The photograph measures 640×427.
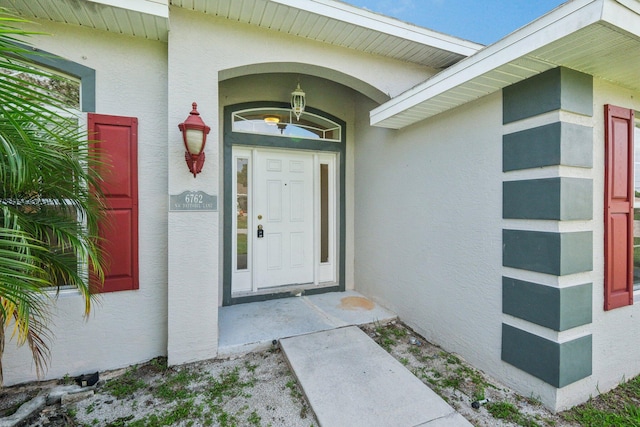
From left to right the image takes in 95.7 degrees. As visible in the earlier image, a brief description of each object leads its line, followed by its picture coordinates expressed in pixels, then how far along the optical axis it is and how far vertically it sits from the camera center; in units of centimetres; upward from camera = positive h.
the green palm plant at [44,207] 127 +3
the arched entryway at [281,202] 401 +14
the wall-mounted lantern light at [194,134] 251 +68
